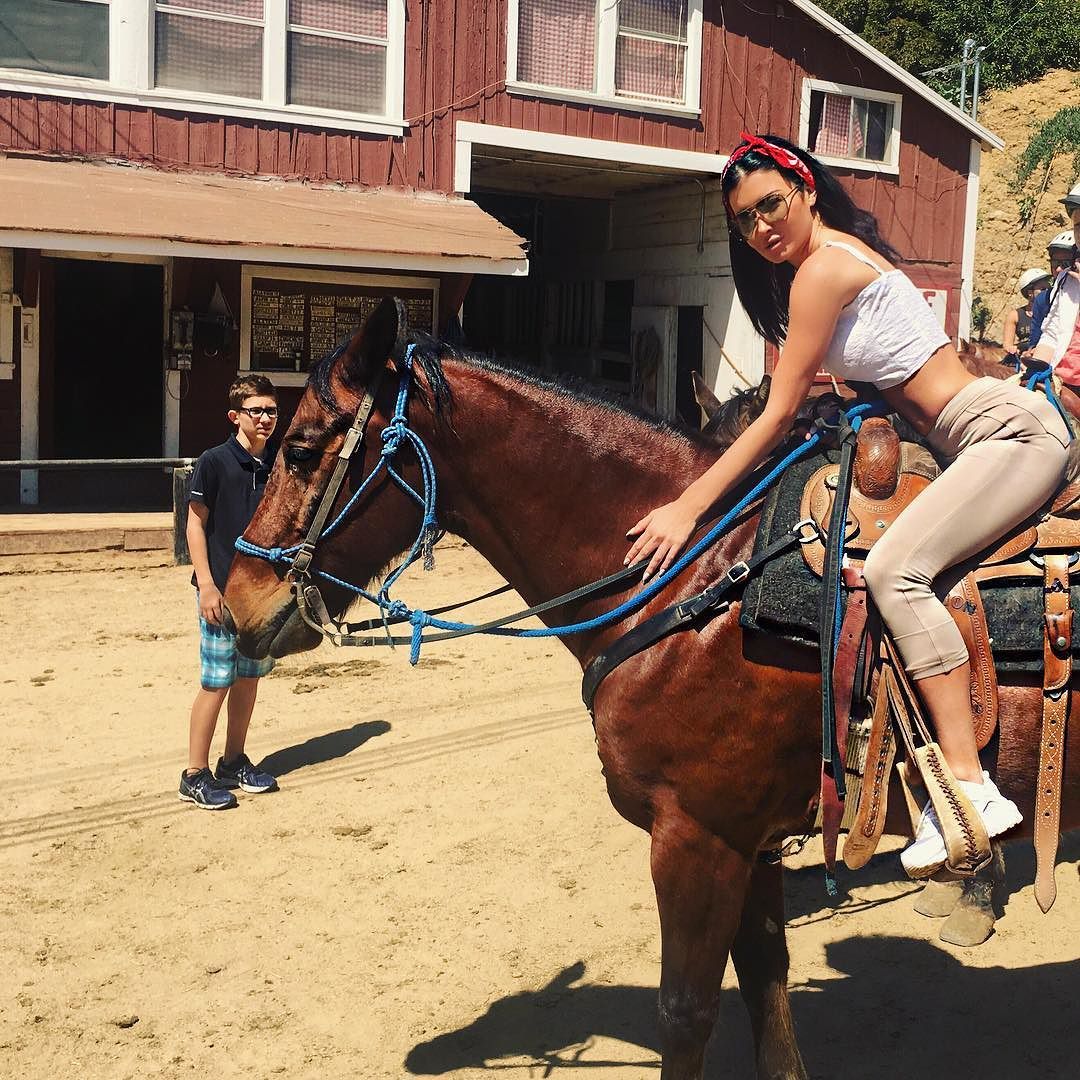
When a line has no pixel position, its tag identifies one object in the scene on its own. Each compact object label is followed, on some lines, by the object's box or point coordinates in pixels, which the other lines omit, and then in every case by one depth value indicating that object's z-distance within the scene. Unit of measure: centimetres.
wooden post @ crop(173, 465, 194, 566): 1105
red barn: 1216
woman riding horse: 275
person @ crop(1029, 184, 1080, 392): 521
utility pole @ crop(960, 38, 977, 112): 2304
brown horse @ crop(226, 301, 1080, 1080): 293
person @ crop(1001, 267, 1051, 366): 802
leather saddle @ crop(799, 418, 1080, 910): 284
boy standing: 561
